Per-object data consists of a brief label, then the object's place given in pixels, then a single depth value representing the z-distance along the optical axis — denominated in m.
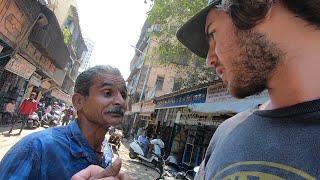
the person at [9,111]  8.76
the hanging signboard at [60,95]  18.27
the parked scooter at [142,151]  8.09
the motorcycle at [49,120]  11.89
